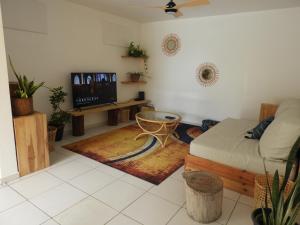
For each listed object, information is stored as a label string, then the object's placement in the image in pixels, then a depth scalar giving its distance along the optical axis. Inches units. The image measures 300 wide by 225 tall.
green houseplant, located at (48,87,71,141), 144.4
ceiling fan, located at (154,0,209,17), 101.9
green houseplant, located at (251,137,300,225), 48.0
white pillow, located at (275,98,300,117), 98.4
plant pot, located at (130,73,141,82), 209.2
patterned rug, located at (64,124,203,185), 110.7
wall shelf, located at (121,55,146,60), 200.0
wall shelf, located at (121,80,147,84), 203.8
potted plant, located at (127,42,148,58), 202.1
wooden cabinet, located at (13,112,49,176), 98.5
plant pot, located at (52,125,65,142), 146.0
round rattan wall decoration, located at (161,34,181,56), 195.1
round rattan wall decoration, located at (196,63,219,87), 179.9
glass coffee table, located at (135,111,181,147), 141.7
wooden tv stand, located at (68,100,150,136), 157.2
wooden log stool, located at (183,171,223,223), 71.8
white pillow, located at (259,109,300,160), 76.1
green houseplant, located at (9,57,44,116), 100.1
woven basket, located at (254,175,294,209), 74.2
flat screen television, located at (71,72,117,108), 157.8
